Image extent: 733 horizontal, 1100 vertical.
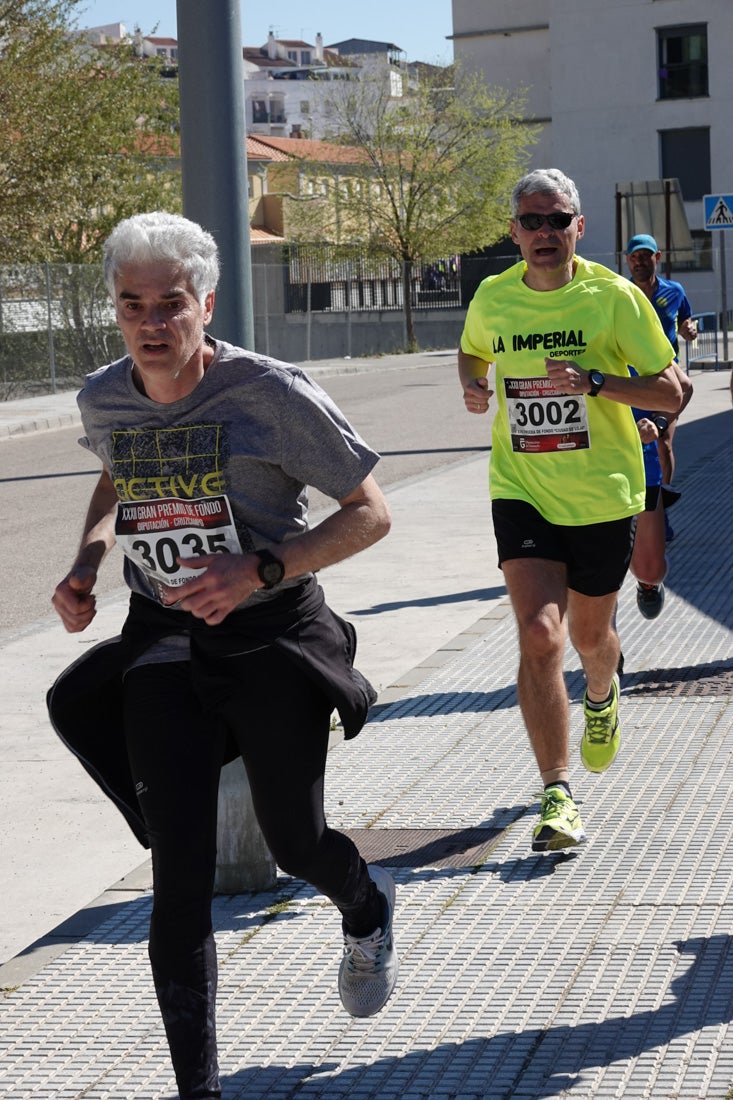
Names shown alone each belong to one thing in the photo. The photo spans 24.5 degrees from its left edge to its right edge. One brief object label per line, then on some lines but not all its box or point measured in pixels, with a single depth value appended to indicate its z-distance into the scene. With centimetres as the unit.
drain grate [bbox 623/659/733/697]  695
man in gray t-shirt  325
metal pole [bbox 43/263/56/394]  2883
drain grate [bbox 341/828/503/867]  492
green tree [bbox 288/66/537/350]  4938
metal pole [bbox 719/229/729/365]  2826
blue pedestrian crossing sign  2816
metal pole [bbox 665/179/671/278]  2573
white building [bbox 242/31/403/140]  13362
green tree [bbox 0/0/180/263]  2834
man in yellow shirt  514
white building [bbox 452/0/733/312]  5653
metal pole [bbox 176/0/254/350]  469
